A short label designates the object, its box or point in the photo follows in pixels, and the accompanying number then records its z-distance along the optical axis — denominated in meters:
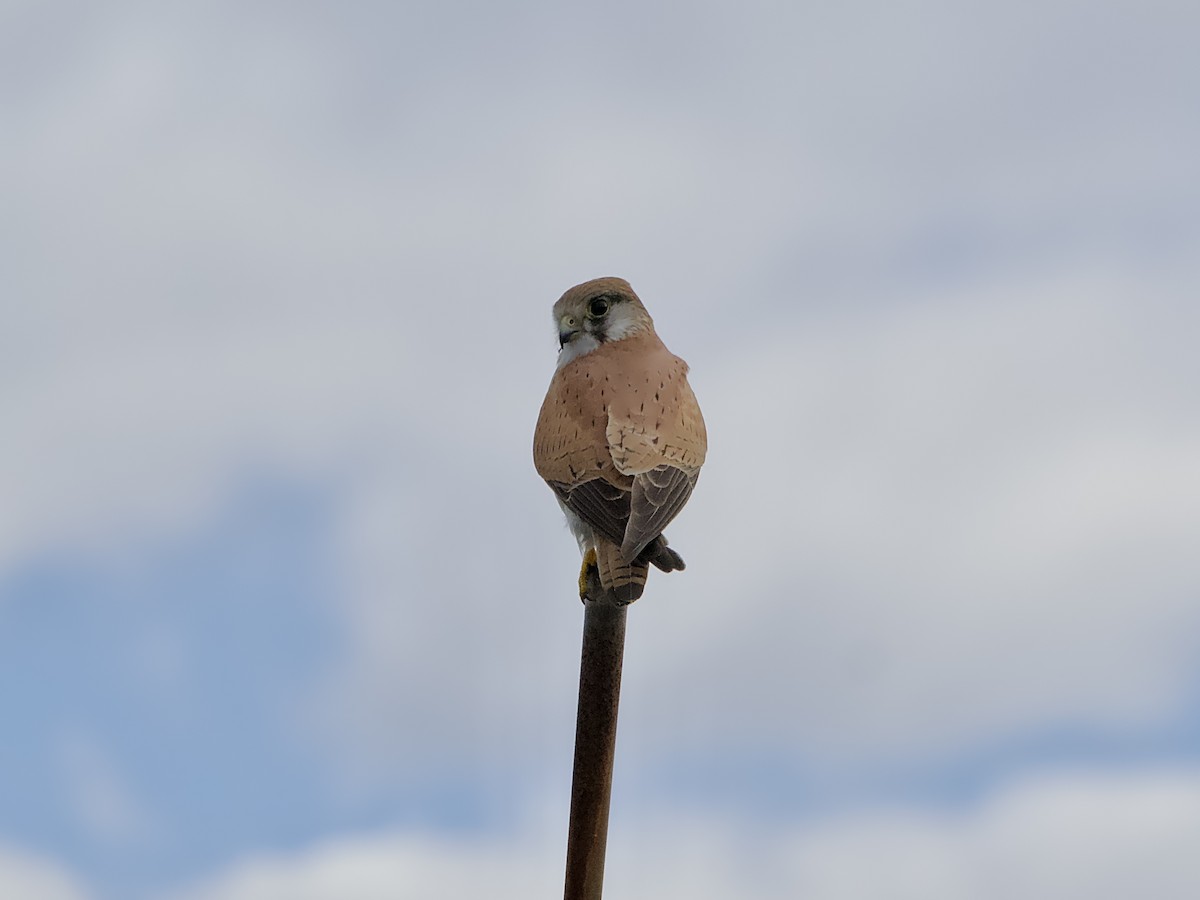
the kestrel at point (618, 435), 9.42
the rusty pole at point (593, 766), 8.70
